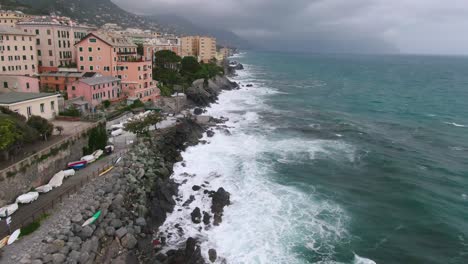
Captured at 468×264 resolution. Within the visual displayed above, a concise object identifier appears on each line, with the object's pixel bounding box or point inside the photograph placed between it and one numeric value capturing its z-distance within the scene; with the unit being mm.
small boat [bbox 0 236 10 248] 19111
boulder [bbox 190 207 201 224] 27502
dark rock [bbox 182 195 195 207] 30281
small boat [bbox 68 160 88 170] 30391
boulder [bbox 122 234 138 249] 22745
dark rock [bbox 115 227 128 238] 23094
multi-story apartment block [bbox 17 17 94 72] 59000
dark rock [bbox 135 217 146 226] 25531
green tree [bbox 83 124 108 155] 34281
